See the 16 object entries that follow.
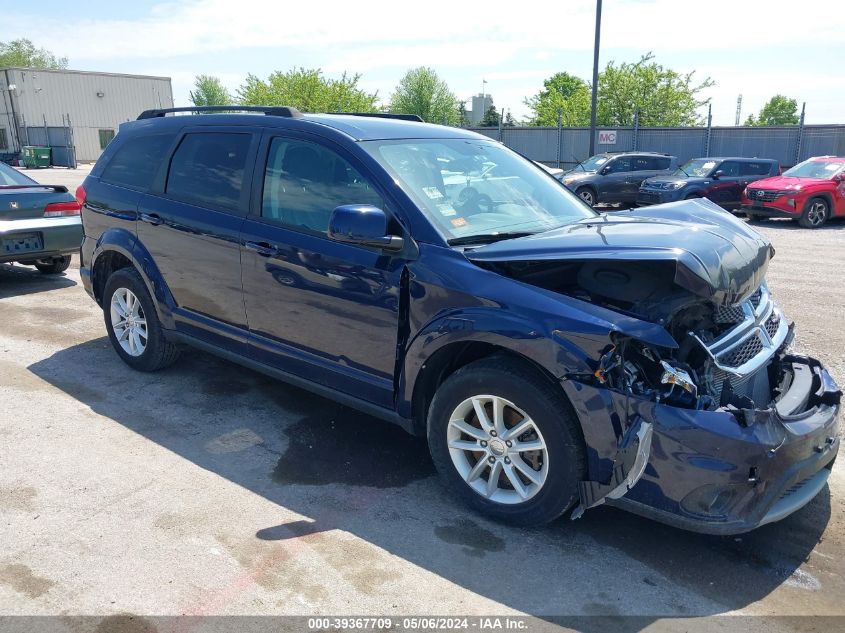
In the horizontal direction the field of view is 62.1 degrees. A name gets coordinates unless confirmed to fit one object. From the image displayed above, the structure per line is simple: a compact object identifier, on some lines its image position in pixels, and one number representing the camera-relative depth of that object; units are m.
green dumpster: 39.12
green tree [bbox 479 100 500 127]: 58.51
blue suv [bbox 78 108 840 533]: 2.96
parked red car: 15.62
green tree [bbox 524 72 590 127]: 48.12
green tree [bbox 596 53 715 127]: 39.50
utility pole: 21.27
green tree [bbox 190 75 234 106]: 102.00
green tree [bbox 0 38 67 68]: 86.75
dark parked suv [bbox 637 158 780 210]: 17.25
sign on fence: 27.34
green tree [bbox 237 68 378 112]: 50.78
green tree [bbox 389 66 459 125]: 74.06
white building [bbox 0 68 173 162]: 46.34
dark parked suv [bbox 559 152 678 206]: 18.95
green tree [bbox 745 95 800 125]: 80.75
